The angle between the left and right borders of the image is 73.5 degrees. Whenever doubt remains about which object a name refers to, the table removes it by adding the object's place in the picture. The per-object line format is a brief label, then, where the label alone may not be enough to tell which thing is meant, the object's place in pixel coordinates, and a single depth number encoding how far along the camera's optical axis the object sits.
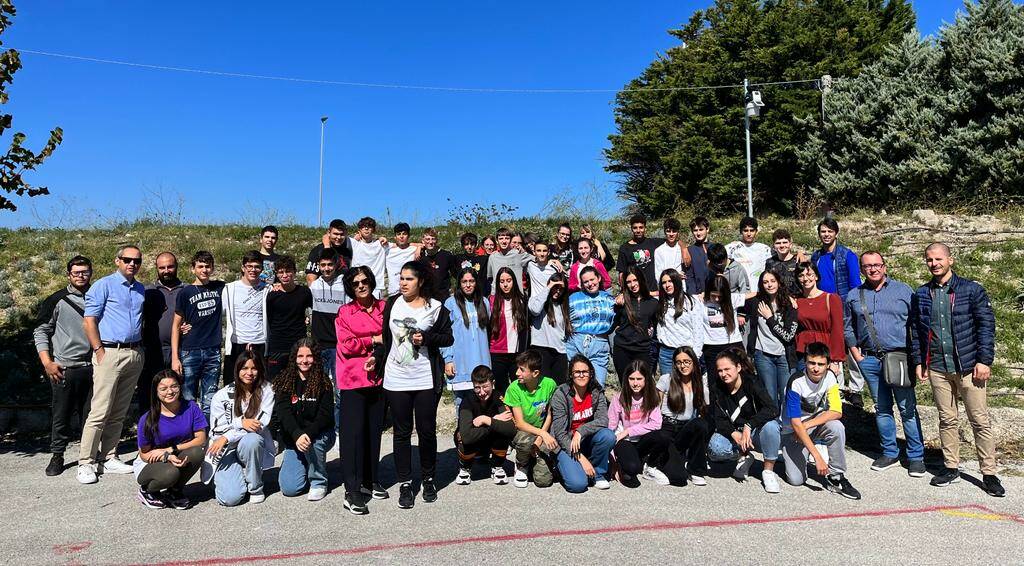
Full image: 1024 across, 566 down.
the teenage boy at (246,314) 6.54
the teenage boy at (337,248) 7.23
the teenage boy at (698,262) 7.86
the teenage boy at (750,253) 7.66
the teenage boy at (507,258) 7.83
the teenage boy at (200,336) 6.38
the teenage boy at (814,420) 5.41
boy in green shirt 5.58
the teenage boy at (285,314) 6.61
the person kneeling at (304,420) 5.27
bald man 5.36
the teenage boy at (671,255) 7.79
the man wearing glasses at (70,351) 6.05
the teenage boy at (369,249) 7.76
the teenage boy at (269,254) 7.18
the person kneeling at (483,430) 5.63
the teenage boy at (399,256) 7.98
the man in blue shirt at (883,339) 5.89
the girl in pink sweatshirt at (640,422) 5.64
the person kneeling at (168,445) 4.93
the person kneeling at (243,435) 5.10
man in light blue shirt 5.75
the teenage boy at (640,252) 7.85
